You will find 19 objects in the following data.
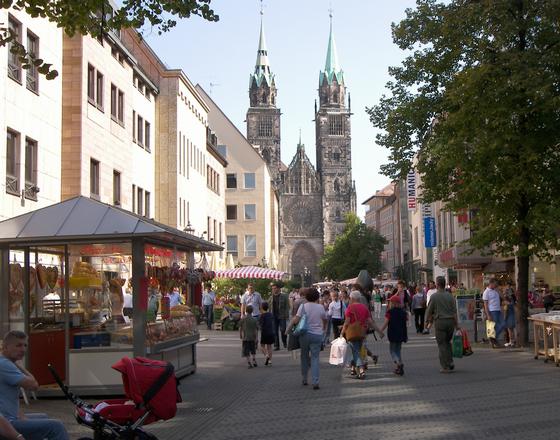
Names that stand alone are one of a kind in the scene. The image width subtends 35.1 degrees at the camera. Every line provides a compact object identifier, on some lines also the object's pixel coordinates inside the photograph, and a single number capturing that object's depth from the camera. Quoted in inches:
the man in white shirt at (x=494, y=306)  876.6
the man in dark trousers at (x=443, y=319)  658.2
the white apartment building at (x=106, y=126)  1116.5
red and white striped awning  1628.9
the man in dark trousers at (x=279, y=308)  940.6
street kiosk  556.7
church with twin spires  5388.8
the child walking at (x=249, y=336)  761.0
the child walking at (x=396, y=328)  661.3
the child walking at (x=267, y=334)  783.7
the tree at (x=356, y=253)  4429.1
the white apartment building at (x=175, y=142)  1776.6
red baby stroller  321.7
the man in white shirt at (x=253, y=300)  936.9
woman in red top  643.5
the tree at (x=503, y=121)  830.5
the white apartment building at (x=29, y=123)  888.9
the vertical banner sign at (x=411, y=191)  2329.2
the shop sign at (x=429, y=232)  2231.7
